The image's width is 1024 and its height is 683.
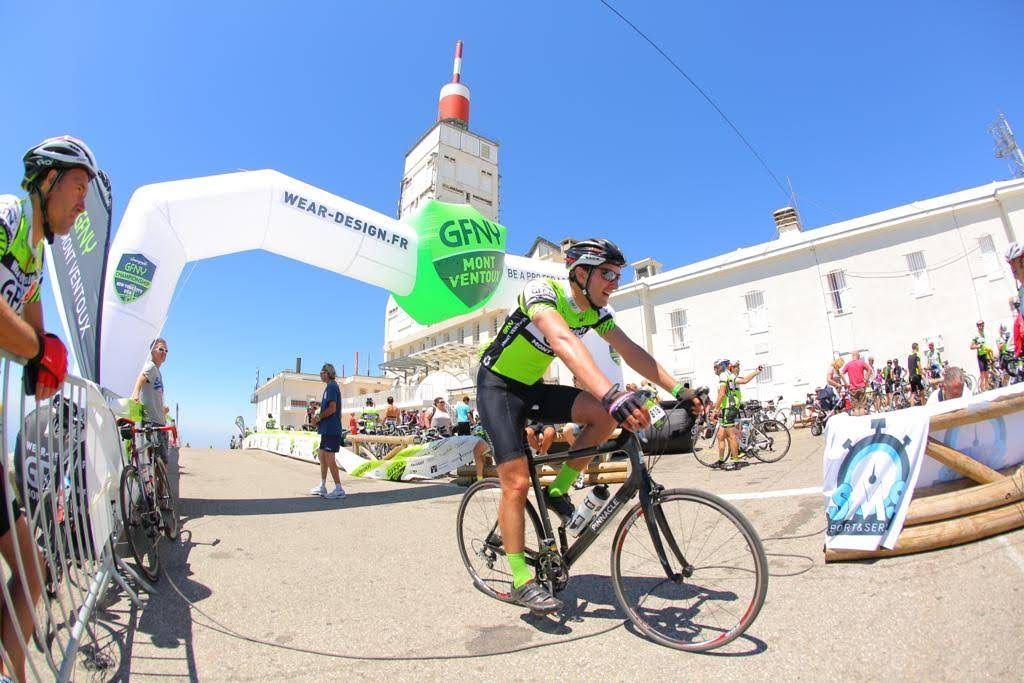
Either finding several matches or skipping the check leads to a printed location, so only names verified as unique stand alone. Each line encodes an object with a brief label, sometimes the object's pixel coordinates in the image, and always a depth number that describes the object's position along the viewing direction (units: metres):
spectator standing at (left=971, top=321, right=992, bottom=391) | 11.81
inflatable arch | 5.64
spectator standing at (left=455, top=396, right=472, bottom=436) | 12.84
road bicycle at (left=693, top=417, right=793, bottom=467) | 8.46
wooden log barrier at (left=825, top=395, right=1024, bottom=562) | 2.82
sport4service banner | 2.95
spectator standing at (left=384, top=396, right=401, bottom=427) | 15.98
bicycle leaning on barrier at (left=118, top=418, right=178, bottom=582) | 3.29
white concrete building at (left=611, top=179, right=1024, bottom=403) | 18.16
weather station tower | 62.47
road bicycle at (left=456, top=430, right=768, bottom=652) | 2.21
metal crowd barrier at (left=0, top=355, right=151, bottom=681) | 1.69
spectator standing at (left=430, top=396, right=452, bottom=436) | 13.02
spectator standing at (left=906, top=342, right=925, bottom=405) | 14.55
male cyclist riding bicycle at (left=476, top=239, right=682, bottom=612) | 2.61
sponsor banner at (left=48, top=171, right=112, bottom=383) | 4.64
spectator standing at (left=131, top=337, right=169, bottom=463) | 5.69
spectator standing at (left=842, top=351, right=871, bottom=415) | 10.58
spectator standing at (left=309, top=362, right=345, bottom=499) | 6.98
